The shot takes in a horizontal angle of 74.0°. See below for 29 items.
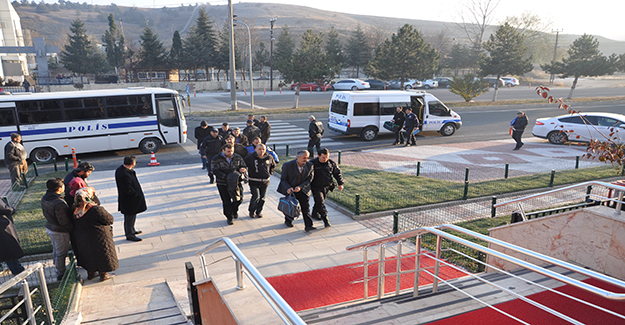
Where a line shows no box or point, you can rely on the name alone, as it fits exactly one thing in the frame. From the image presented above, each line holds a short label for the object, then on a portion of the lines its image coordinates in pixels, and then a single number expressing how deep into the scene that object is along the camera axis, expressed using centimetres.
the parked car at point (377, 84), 4838
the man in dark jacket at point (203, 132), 1372
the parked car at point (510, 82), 5731
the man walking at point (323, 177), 836
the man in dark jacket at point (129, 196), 760
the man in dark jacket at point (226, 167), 870
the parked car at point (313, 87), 4509
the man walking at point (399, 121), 1861
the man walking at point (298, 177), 816
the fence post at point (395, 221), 848
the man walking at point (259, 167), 882
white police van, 1909
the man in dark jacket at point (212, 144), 1170
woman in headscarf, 627
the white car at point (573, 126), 1722
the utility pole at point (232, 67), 2550
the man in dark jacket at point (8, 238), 634
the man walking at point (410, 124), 1803
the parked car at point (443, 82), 5369
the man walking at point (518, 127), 1719
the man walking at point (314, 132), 1551
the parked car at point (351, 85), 4678
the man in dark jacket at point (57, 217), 619
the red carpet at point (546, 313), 409
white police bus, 1513
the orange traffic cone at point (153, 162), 1489
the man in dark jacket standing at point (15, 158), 1158
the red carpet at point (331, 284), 585
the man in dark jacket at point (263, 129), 1550
